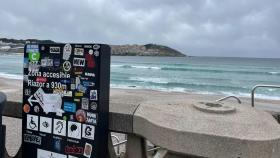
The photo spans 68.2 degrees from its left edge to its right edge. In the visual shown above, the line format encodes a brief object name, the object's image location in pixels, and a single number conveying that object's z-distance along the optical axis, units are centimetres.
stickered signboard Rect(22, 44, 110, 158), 169
